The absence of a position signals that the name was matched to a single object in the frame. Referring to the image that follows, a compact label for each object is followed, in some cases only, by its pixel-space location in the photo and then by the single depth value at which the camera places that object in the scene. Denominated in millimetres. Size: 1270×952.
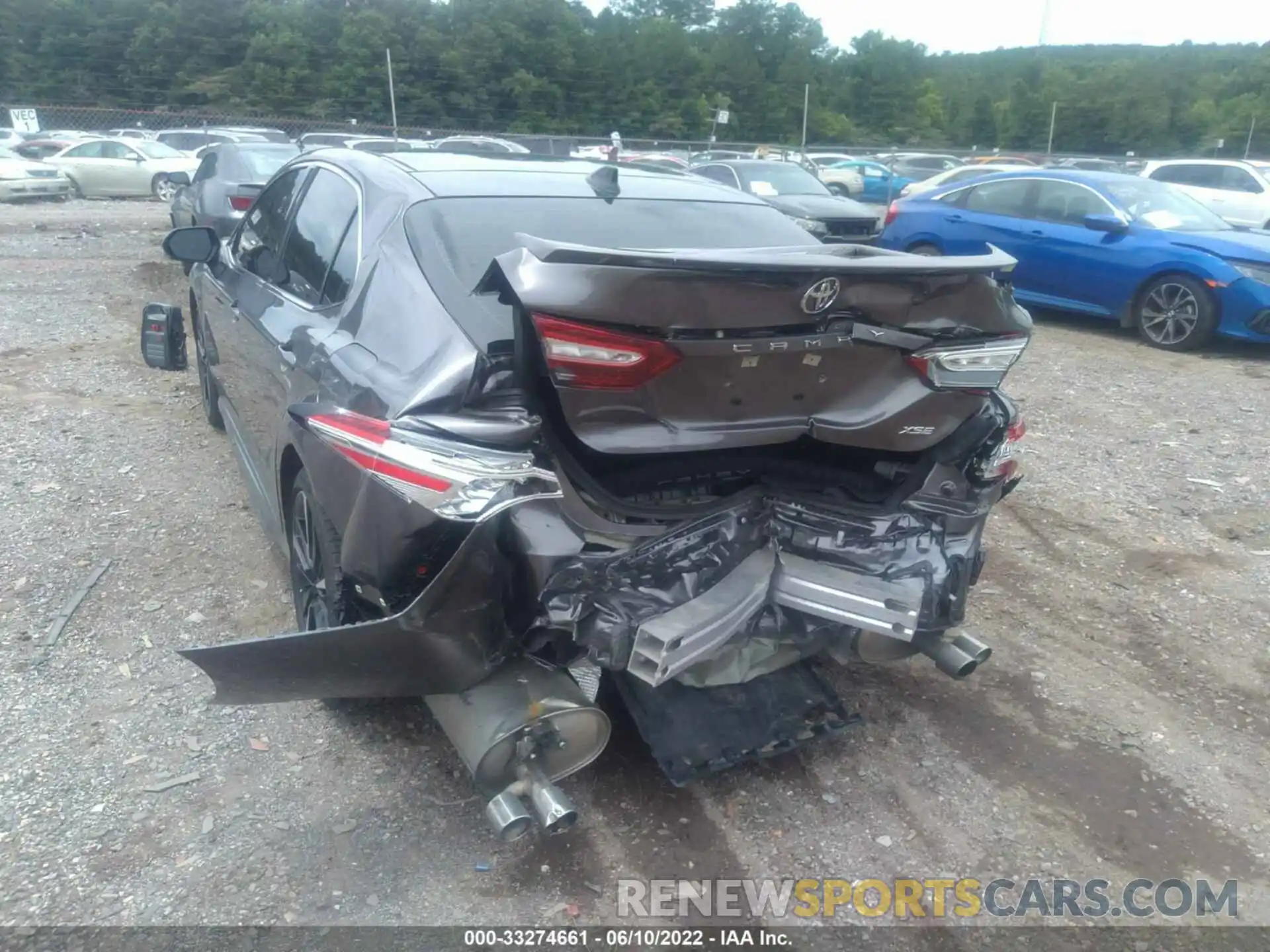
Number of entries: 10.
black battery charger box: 5984
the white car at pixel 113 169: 22188
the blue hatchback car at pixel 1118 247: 8812
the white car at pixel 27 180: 20297
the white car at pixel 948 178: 12762
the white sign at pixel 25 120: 28422
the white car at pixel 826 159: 28641
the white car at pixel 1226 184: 15164
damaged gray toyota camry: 2545
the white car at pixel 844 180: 26031
